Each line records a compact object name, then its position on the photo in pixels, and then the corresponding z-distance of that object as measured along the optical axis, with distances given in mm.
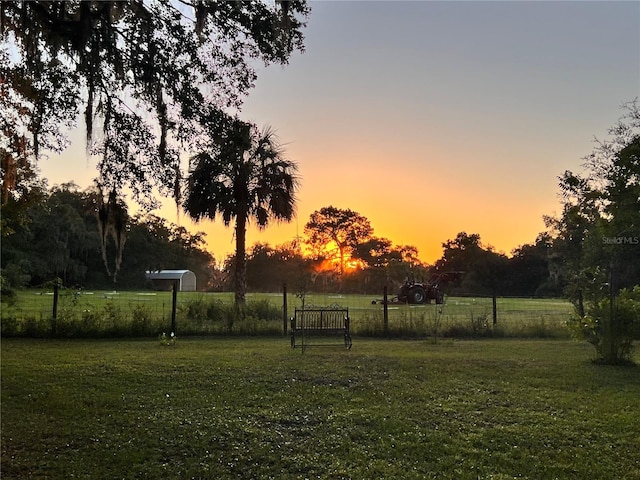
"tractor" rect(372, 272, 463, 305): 23734
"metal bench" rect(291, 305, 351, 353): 9841
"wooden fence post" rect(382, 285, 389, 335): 12477
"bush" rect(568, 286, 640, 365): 8430
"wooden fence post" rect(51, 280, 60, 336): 11158
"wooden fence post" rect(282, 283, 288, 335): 12352
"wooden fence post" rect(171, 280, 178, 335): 11825
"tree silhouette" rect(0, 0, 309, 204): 5785
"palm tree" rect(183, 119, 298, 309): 15969
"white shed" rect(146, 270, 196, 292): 44975
